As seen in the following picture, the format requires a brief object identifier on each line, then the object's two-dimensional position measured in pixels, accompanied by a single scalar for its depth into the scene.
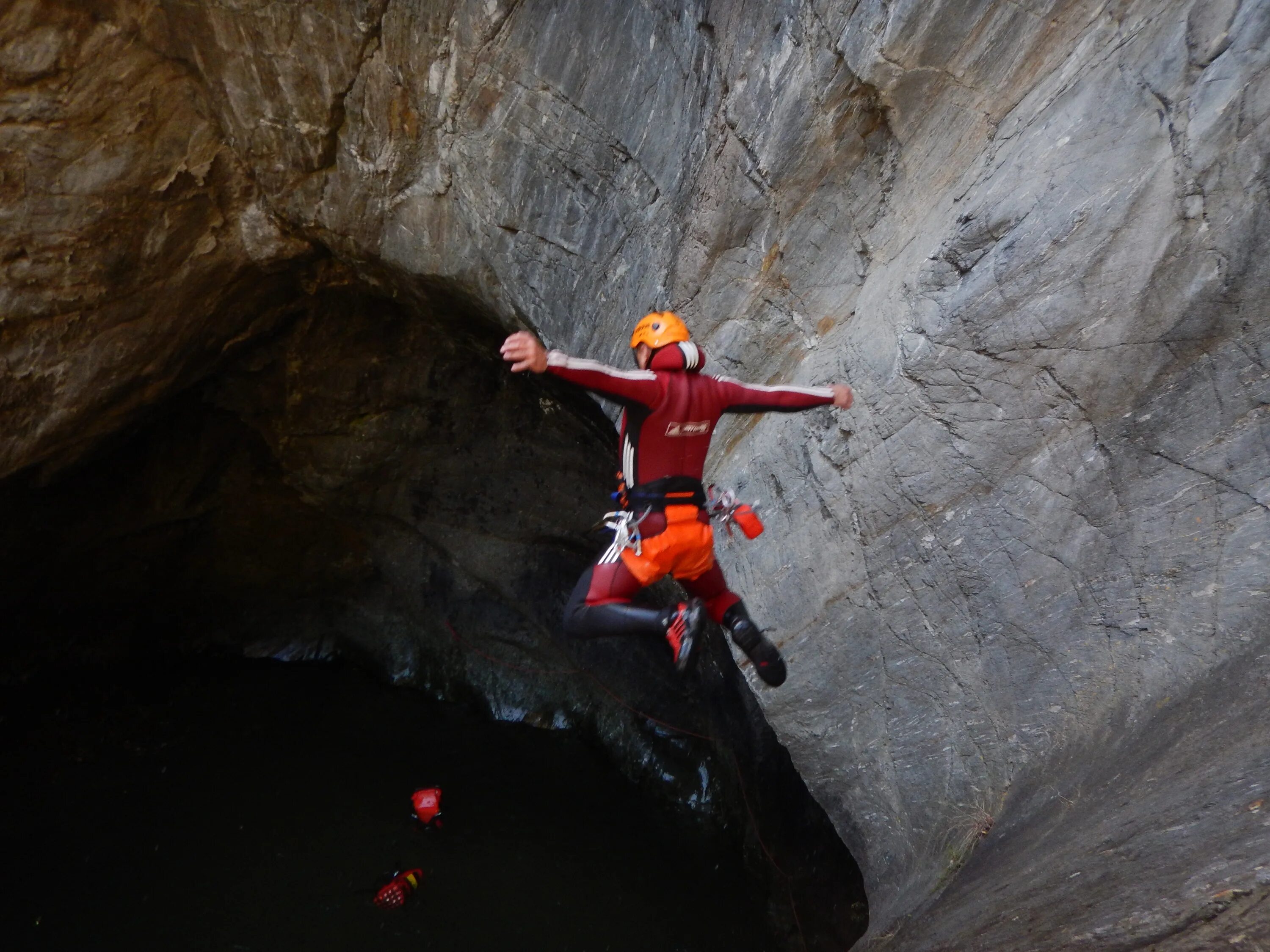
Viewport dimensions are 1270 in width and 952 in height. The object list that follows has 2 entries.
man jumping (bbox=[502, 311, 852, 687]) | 3.20
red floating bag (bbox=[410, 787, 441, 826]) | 6.20
